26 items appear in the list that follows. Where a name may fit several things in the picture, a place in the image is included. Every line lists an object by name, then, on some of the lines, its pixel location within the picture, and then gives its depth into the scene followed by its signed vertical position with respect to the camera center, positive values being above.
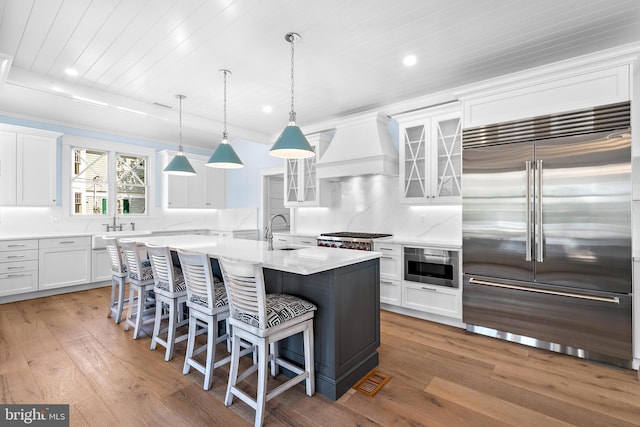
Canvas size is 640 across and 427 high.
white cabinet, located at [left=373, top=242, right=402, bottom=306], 3.87 -0.73
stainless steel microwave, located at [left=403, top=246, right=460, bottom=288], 3.45 -0.60
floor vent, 2.25 -1.25
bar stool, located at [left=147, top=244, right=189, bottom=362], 2.70 -0.67
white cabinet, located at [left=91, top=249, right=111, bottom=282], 5.03 -0.83
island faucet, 2.87 -0.23
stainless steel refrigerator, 2.58 -0.17
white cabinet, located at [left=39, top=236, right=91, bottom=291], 4.57 -0.71
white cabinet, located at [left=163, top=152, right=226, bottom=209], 6.23 +0.53
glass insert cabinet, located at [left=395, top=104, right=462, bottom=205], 3.72 +0.70
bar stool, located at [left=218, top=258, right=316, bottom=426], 1.87 -0.67
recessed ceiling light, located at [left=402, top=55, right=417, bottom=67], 3.03 +1.49
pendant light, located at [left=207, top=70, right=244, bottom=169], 3.32 +0.59
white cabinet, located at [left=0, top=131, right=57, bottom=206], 4.40 +0.65
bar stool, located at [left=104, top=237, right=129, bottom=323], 3.42 -0.62
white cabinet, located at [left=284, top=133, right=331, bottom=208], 4.95 +0.51
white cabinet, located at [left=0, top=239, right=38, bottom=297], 4.24 -0.72
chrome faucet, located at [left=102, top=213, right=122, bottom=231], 5.54 -0.21
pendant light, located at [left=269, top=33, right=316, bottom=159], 2.59 +0.60
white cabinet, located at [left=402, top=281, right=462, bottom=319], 3.45 -0.98
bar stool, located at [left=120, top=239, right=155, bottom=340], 3.10 -0.65
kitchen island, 2.16 -0.64
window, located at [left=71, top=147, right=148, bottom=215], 5.38 +0.56
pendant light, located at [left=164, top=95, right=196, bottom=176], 3.69 +0.55
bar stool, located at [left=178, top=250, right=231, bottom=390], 2.26 -0.69
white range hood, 4.10 +0.86
